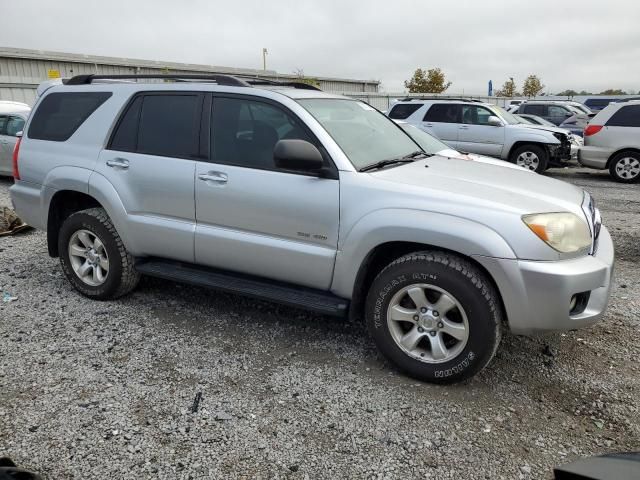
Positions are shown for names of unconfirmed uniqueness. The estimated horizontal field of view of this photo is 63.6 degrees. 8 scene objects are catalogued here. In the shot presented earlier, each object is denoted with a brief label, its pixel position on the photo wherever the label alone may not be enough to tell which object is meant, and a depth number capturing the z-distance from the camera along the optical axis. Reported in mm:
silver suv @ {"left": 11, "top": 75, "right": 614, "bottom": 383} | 2891
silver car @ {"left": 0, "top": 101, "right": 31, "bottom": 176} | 10000
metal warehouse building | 17188
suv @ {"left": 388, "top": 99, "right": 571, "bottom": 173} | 11836
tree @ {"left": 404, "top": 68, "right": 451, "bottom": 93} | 46312
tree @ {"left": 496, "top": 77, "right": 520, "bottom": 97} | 57359
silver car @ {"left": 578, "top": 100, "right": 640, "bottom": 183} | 10855
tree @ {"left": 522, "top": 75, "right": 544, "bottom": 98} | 56531
